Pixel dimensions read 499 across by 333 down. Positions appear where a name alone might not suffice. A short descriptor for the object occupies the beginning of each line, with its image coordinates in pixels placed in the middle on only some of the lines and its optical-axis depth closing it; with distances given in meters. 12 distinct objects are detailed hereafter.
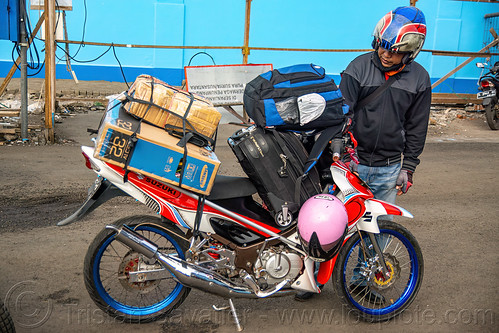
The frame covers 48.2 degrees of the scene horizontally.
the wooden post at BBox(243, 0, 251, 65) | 10.18
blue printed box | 3.24
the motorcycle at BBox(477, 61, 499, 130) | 11.97
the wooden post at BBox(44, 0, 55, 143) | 8.82
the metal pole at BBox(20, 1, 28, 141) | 8.76
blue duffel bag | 3.49
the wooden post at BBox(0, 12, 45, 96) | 8.96
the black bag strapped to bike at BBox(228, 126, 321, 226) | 3.54
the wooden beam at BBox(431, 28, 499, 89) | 12.57
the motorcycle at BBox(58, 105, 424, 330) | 3.52
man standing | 3.78
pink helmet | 3.47
